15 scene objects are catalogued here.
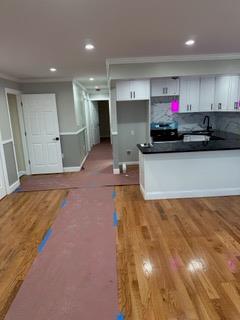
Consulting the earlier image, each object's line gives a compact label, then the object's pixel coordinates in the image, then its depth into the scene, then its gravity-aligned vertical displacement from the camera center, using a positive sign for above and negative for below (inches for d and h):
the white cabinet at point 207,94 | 207.0 +15.2
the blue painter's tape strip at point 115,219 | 124.8 -60.8
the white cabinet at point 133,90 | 198.8 +20.7
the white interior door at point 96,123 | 426.9 -17.5
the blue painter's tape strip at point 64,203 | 152.2 -60.8
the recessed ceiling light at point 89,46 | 117.2 +36.9
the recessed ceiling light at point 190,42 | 122.2 +38.1
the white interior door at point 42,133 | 226.5 -16.7
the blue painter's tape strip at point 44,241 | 105.0 -61.5
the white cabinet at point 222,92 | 192.0 +15.2
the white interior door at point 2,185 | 173.5 -52.7
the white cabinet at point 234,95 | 179.5 +11.9
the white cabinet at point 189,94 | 207.3 +15.9
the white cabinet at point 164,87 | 207.5 +23.2
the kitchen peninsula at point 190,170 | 146.0 -39.2
